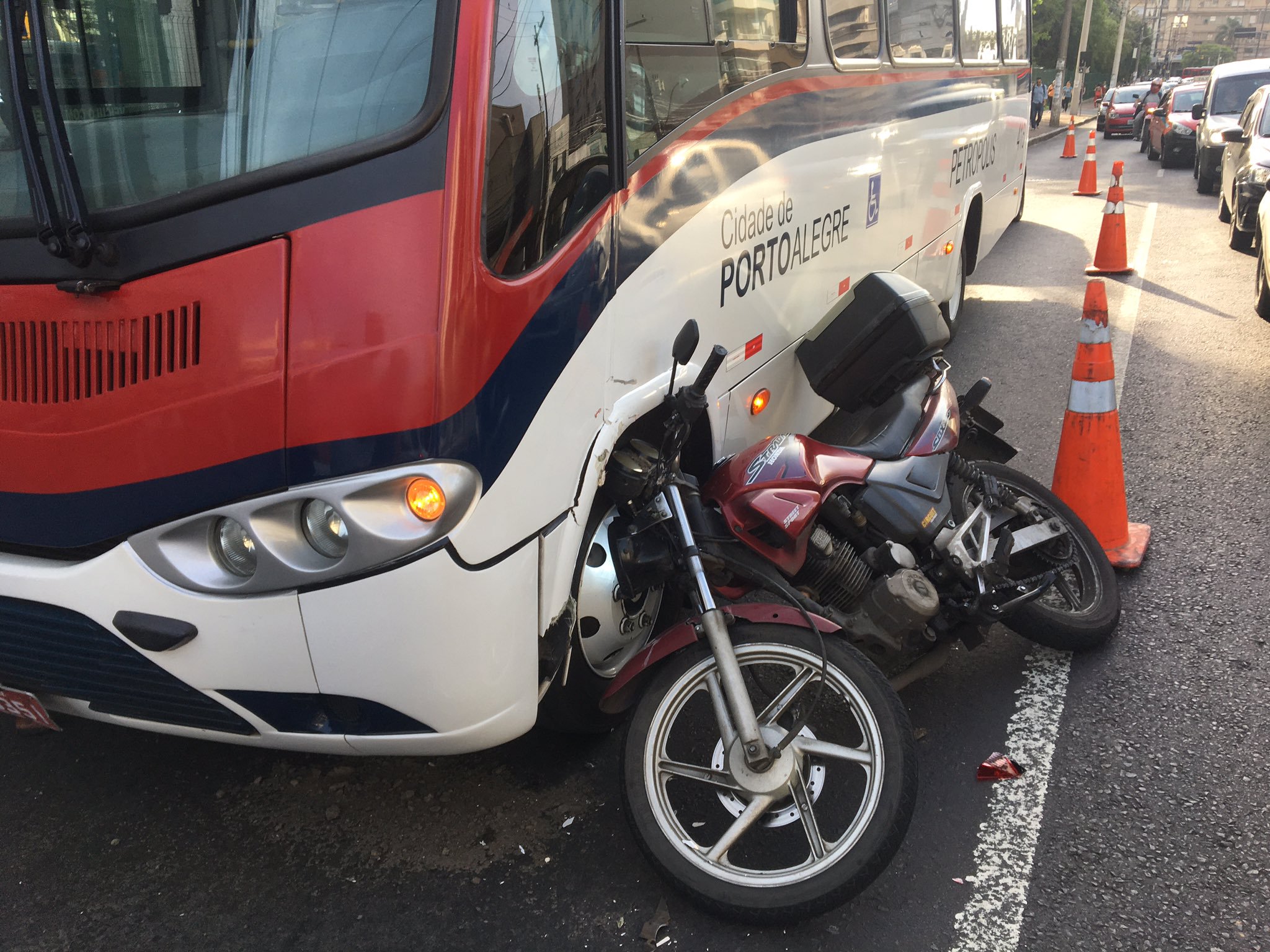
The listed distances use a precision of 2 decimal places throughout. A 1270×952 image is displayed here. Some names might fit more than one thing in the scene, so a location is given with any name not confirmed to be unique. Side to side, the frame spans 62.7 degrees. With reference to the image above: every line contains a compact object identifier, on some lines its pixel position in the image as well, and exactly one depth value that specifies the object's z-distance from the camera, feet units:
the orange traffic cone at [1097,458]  13.58
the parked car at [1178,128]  61.31
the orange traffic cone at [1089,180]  50.60
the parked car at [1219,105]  48.21
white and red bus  7.18
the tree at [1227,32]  421.59
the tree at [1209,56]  311.50
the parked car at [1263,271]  24.86
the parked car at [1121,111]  97.45
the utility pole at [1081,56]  128.36
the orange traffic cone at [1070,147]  68.27
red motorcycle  8.39
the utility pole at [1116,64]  177.37
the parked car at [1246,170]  32.22
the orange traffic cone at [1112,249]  31.35
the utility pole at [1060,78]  115.14
